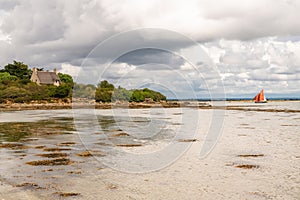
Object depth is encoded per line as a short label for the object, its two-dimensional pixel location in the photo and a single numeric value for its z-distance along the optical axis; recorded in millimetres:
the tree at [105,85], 138825
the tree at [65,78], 158300
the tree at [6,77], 117500
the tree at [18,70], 132025
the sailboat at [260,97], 180750
